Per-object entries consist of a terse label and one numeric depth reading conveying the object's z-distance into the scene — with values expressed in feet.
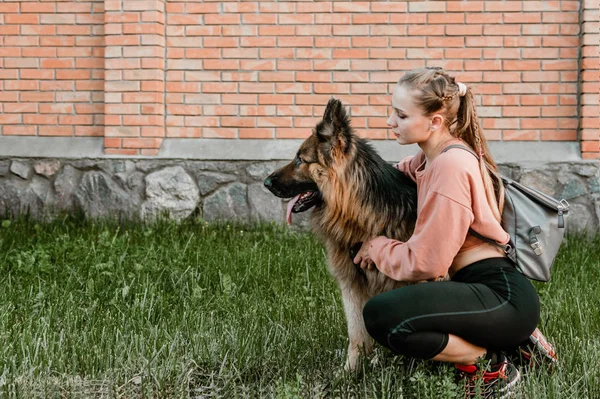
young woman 10.05
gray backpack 10.60
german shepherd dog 11.71
